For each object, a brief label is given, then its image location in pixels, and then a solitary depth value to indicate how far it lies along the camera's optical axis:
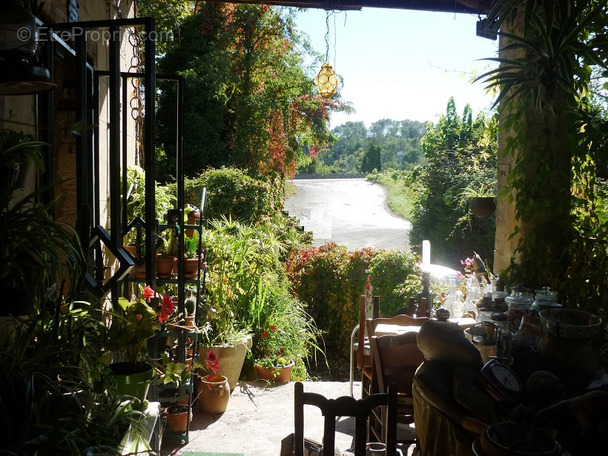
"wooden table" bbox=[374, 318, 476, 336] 3.33
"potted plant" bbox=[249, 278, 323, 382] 5.01
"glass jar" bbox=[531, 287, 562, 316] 3.00
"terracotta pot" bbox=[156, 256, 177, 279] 3.76
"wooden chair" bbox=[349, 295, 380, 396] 3.80
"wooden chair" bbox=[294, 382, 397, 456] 1.79
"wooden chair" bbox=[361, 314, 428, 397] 3.53
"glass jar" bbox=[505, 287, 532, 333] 2.94
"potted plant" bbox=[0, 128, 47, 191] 1.57
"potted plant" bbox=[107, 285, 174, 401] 2.06
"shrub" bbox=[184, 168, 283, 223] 7.52
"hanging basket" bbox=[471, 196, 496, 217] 4.79
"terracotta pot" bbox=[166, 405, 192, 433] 3.67
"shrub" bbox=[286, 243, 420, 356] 6.12
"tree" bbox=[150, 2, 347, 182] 11.07
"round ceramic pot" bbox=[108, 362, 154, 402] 2.05
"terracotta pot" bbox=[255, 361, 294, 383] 4.95
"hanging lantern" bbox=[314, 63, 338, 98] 6.71
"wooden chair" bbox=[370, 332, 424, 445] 2.91
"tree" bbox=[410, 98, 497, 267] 9.31
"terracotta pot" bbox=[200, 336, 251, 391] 4.52
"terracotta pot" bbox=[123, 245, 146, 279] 3.63
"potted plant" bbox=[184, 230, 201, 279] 3.91
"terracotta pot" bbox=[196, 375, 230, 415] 4.16
